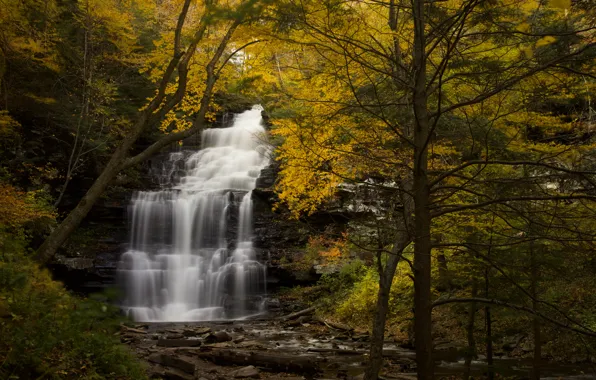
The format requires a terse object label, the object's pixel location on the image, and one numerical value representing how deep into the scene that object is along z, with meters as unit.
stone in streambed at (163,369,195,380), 7.30
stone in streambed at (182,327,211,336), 13.22
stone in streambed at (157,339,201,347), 10.96
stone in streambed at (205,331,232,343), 11.88
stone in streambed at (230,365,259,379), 8.20
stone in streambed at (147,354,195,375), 7.75
